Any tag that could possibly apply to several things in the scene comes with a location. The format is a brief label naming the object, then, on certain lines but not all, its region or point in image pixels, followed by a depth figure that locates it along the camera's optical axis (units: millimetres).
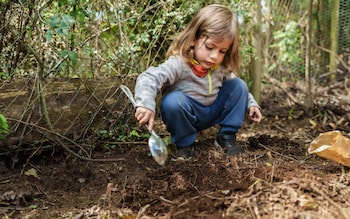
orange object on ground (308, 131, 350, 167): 2324
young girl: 2557
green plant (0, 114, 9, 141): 2162
